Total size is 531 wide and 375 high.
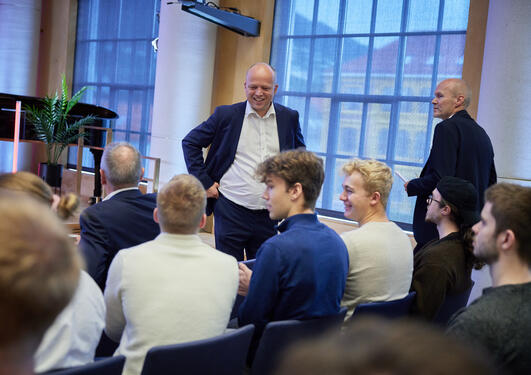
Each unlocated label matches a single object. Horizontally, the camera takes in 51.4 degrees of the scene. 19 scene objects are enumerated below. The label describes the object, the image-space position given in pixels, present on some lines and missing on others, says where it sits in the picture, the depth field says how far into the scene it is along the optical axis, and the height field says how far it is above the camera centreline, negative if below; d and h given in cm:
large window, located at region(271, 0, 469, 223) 561 +87
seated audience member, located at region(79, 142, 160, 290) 230 -36
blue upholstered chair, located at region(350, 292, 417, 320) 198 -57
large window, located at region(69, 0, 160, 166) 780 +102
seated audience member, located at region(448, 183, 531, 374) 134 -32
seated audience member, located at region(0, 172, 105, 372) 135 -50
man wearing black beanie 229 -39
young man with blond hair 219 -41
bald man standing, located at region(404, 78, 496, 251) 318 +4
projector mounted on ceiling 570 +133
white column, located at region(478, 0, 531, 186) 420 +59
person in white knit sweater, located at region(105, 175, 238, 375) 163 -46
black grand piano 579 +2
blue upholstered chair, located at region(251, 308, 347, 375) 168 -60
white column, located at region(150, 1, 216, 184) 643 +65
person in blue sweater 188 -44
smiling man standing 322 -8
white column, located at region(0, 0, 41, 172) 805 +107
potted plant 656 +0
